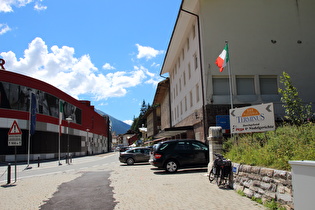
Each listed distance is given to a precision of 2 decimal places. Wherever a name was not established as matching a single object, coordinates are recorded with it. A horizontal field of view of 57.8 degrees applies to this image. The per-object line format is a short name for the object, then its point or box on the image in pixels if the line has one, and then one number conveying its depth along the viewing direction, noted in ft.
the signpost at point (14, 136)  43.68
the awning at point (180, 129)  79.20
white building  67.15
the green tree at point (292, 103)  55.21
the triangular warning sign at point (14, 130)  44.06
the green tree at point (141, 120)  362.27
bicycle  29.37
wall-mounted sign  33.24
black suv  45.52
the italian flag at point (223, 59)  51.11
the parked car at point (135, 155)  75.66
